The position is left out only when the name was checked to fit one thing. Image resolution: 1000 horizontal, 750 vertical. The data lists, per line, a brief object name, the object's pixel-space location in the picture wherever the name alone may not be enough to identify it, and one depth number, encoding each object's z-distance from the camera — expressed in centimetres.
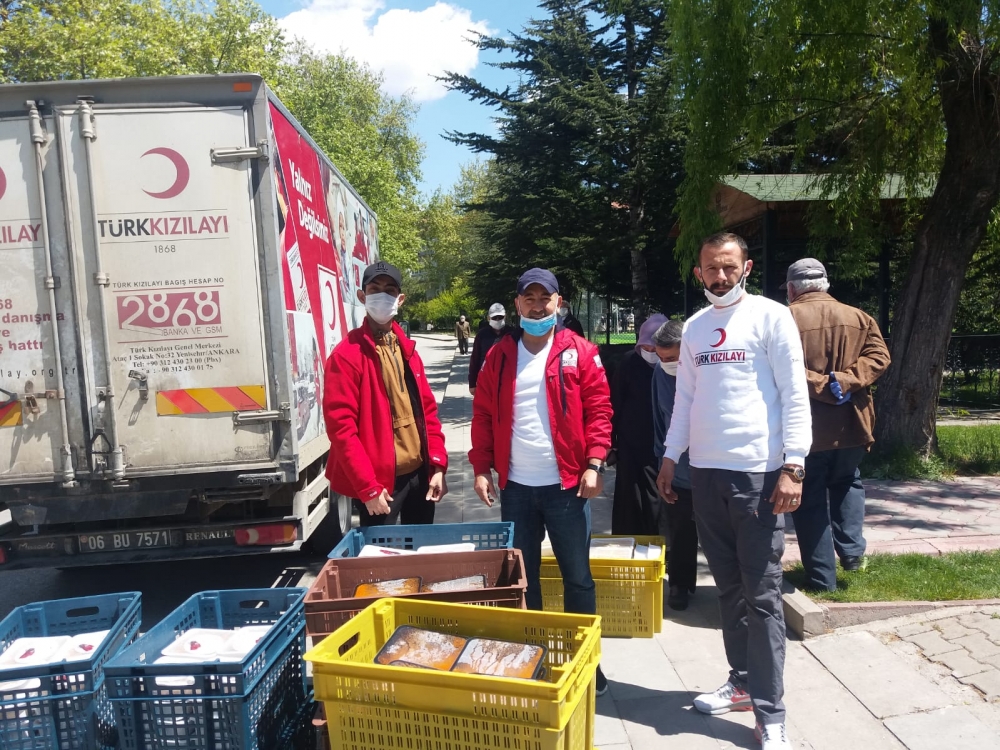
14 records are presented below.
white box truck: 439
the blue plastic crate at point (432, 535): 343
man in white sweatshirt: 313
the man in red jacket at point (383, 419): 383
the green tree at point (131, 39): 1941
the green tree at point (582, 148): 1516
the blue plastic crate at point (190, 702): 253
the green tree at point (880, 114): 716
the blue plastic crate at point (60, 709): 261
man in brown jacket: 458
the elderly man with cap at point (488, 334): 1003
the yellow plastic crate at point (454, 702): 212
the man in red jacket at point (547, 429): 355
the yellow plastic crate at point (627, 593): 420
